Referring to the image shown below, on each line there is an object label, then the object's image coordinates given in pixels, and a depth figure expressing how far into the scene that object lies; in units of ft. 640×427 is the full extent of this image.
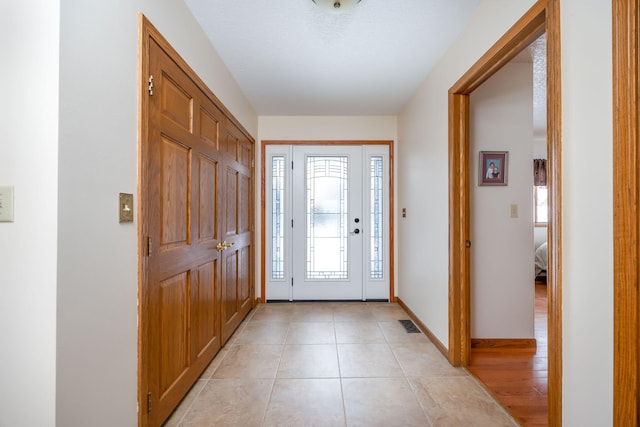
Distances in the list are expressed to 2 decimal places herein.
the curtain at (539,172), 18.34
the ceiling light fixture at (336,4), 5.97
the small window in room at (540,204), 18.42
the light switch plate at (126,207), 4.16
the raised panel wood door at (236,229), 8.78
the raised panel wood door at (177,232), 4.89
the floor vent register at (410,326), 9.78
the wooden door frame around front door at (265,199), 13.05
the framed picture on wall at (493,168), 8.69
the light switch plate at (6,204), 3.15
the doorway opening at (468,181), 4.18
